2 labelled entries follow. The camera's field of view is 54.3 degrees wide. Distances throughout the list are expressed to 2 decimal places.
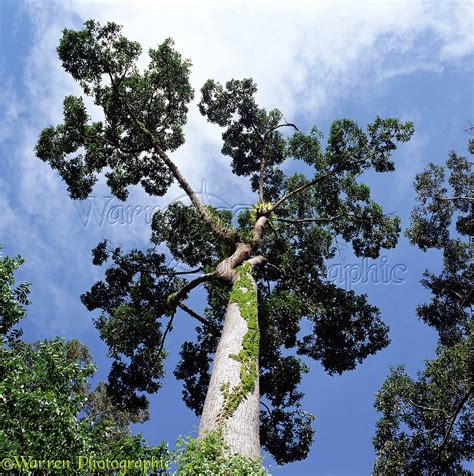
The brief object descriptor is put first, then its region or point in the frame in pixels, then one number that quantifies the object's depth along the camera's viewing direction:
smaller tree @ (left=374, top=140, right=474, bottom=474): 12.70
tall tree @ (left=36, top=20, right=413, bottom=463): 14.30
